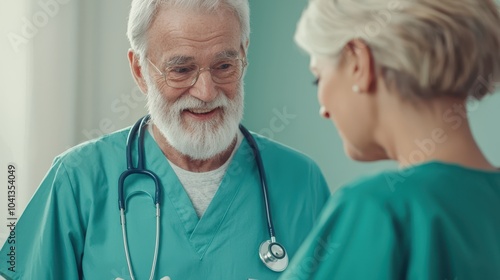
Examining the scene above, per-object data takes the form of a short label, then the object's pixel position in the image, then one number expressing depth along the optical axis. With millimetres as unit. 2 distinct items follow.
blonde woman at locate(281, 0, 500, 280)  1328
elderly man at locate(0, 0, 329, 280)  1821
